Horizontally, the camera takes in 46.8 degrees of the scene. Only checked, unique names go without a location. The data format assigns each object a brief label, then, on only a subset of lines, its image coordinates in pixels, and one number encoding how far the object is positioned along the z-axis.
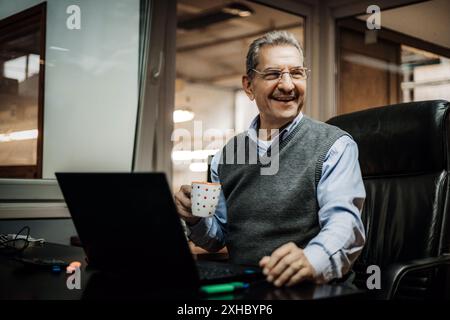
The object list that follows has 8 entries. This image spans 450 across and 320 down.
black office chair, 1.54
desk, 0.83
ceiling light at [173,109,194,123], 2.83
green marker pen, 0.82
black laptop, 0.81
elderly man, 1.24
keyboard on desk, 0.89
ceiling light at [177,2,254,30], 3.37
